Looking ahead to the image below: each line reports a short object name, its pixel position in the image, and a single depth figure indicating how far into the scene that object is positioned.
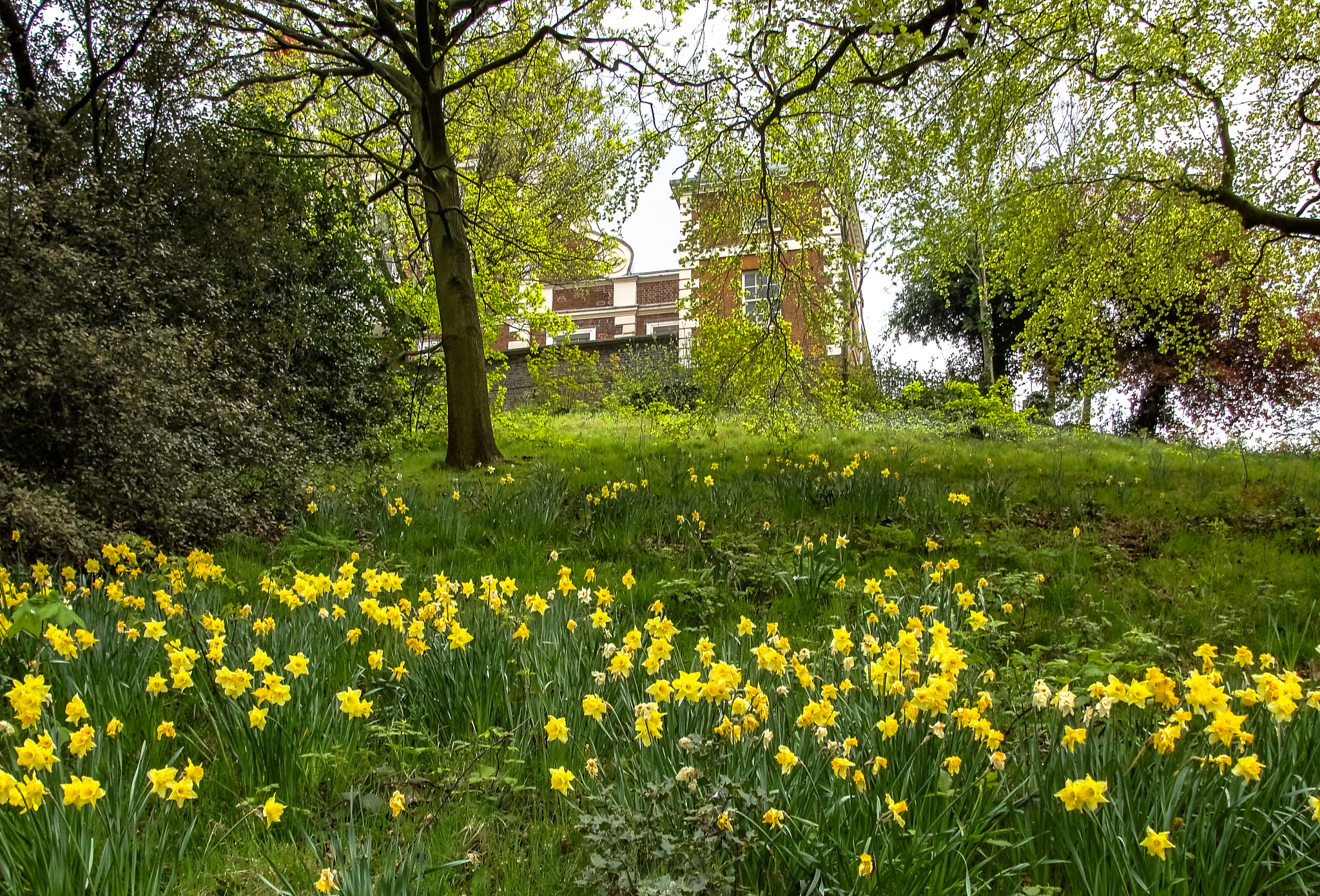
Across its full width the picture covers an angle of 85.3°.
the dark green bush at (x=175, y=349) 4.07
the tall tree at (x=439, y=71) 7.57
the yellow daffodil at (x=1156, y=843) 1.48
